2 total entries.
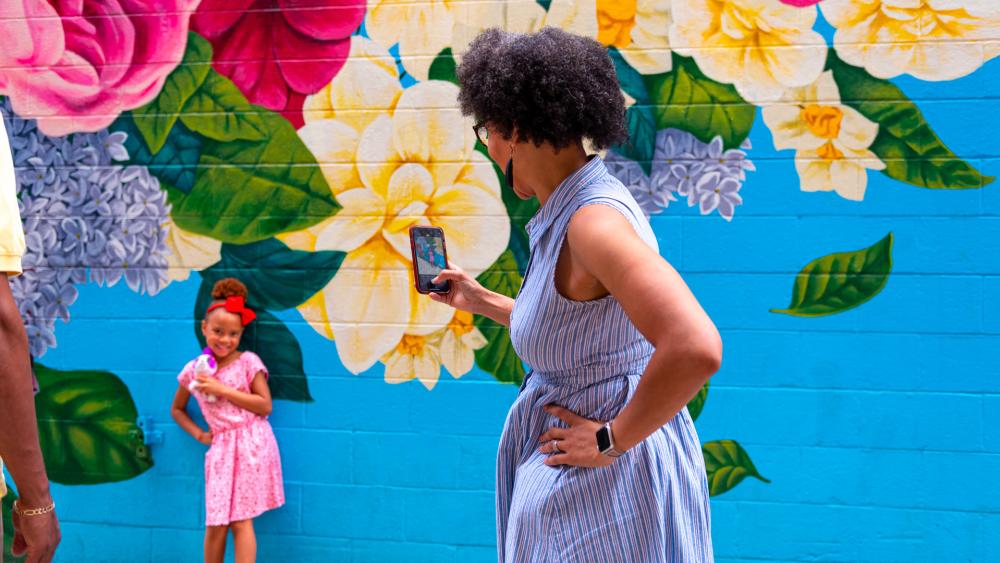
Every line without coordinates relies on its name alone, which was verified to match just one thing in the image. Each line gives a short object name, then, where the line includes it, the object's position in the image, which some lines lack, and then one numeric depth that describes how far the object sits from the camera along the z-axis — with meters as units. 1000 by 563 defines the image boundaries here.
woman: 2.12
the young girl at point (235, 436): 4.58
